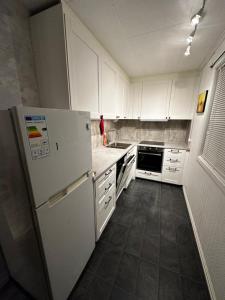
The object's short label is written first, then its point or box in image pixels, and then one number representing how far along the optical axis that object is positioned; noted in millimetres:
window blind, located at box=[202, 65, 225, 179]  1221
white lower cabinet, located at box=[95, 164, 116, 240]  1320
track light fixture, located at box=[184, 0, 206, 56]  998
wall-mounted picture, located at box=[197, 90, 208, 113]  1746
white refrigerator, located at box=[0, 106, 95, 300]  592
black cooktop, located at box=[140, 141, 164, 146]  2883
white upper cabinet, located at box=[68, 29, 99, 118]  1105
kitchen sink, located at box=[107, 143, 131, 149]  2441
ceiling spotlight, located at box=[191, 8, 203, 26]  1003
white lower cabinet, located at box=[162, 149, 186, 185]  2486
